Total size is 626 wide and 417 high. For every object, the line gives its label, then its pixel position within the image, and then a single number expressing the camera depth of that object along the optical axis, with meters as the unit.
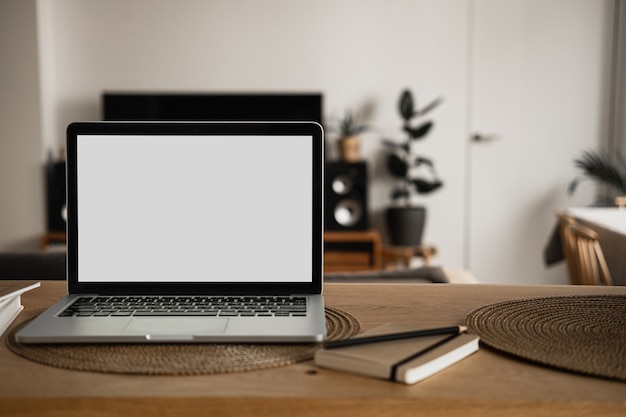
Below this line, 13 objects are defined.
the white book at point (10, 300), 0.85
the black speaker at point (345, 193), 4.48
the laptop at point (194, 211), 0.96
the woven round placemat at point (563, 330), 0.71
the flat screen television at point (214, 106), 4.49
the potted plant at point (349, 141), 4.52
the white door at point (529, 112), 4.68
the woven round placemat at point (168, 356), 0.70
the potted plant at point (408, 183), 4.43
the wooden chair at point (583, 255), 2.52
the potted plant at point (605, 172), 4.27
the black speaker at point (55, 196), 4.53
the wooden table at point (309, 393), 0.62
